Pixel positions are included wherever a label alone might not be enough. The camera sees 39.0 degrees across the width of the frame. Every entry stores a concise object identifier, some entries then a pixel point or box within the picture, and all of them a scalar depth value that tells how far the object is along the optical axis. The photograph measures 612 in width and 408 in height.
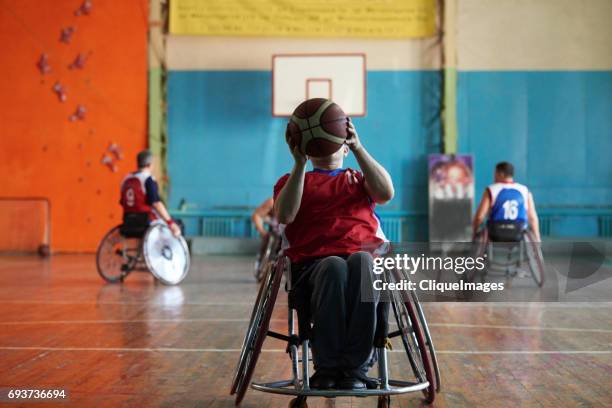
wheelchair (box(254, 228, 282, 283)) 8.52
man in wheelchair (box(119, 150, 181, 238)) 8.28
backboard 12.04
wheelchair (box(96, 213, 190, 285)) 8.16
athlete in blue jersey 8.02
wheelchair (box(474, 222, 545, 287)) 7.89
